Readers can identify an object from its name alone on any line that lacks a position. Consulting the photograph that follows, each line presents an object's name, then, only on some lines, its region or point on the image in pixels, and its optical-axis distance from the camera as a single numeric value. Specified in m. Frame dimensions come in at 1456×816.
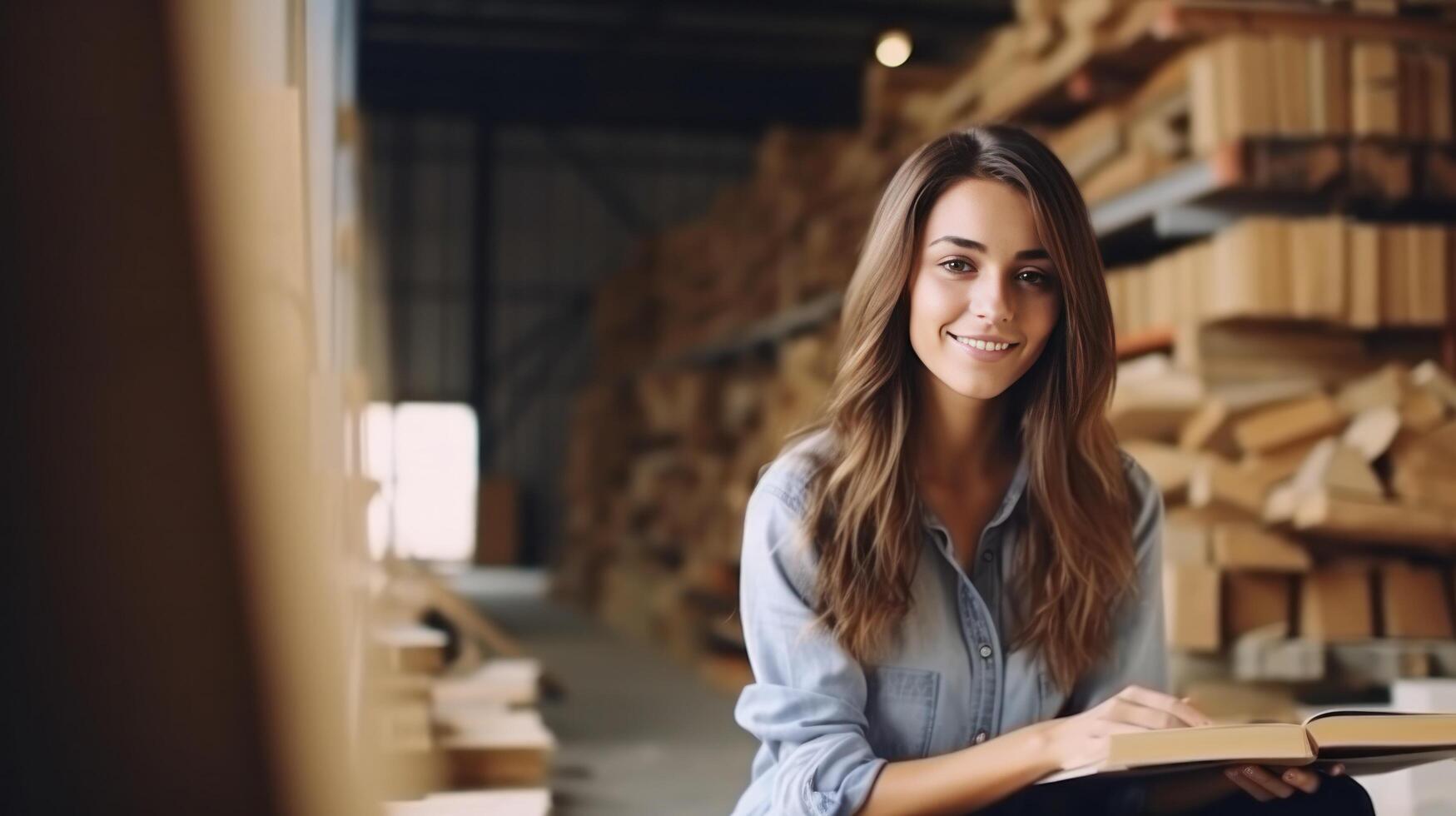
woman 1.77
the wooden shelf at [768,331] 6.70
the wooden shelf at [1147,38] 3.75
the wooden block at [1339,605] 3.51
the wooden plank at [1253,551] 3.48
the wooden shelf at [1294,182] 3.60
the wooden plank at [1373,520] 3.31
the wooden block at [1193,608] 3.48
